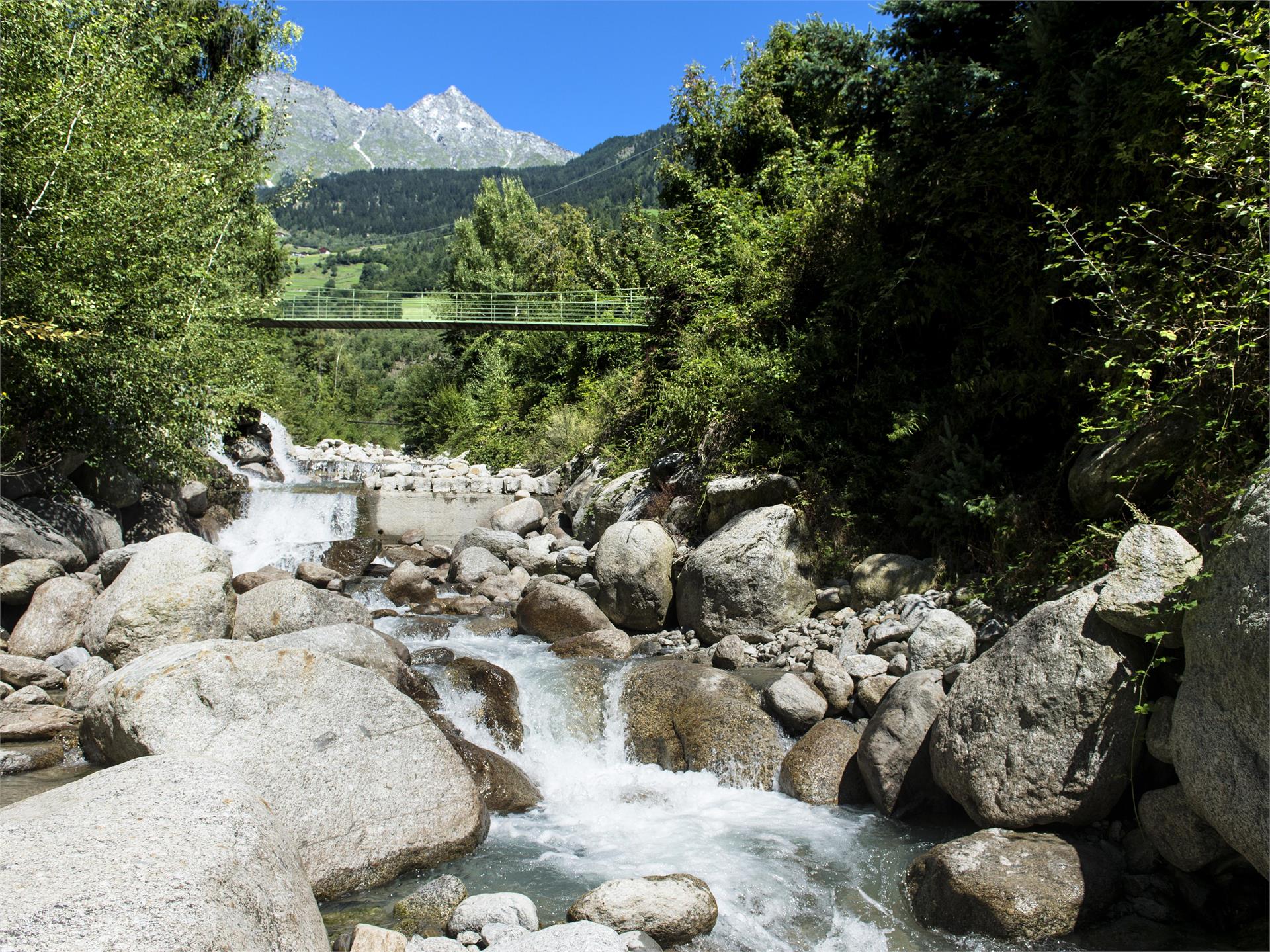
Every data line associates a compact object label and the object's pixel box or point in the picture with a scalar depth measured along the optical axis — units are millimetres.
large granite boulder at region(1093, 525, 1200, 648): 4883
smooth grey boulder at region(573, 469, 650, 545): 12914
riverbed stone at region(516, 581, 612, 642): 9977
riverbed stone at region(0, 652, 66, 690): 7438
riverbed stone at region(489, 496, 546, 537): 15305
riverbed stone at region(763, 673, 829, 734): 7078
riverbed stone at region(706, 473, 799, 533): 9930
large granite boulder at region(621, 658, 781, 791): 6926
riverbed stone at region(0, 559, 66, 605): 8617
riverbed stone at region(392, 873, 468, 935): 4746
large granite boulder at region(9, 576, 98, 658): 8117
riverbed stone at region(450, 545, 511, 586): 12438
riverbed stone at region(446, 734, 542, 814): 6406
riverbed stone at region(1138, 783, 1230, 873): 4539
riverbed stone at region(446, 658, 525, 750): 7496
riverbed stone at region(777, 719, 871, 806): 6406
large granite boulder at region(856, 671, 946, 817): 6016
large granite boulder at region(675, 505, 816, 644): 9102
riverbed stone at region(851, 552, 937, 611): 8422
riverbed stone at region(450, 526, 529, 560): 13406
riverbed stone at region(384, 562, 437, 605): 11742
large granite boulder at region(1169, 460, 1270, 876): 4020
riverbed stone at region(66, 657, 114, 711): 7059
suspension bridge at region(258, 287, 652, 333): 21625
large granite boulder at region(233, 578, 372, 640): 8266
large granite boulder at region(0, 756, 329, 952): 2867
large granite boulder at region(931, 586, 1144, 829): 5066
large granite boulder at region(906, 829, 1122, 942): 4590
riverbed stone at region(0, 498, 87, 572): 9086
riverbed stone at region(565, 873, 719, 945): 4613
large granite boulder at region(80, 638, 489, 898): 5219
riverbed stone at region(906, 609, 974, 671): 6863
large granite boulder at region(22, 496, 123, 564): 9961
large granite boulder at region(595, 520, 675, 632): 10102
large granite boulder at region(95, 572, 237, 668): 7730
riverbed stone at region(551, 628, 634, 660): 9234
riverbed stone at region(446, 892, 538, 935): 4633
